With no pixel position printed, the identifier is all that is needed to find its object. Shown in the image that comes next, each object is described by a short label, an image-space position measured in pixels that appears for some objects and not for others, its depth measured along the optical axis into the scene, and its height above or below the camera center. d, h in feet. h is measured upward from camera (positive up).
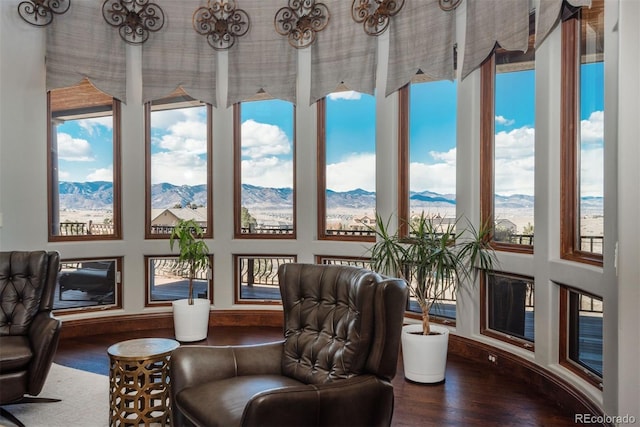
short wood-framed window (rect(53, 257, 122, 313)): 16.38 -2.62
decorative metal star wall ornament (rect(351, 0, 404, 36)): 14.51 +6.03
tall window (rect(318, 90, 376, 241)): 16.35 +1.49
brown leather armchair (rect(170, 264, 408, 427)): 6.42 -2.45
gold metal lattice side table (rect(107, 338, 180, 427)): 8.68 -3.19
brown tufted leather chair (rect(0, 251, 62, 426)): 9.46 -2.46
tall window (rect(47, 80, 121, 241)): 16.33 +1.55
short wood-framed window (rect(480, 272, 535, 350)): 11.91 -2.57
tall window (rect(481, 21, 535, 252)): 11.98 +1.60
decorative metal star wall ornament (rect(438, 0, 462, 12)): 13.09 +5.60
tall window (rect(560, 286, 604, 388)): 9.48 -2.58
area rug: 9.53 -4.17
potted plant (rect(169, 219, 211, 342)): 15.61 -3.10
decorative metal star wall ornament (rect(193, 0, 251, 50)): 16.65 +6.47
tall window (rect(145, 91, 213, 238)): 17.60 +1.65
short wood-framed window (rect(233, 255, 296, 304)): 17.88 -2.60
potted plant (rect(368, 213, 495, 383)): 11.68 -1.59
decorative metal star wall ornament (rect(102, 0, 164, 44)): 16.15 +6.47
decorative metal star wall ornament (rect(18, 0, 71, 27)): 15.02 +6.27
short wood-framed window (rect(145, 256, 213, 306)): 17.54 -2.62
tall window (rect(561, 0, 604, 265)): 9.50 +1.53
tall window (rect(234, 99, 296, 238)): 17.66 +1.37
